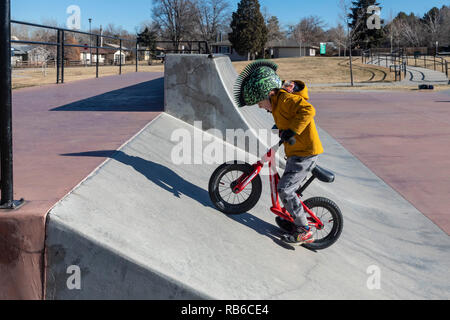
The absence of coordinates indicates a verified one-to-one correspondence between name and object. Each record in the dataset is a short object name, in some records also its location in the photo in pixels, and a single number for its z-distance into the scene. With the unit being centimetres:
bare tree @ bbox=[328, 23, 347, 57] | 4221
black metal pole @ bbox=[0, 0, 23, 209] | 308
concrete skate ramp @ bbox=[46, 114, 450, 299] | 309
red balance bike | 418
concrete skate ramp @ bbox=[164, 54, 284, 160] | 729
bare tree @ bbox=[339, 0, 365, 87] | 3588
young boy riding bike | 384
